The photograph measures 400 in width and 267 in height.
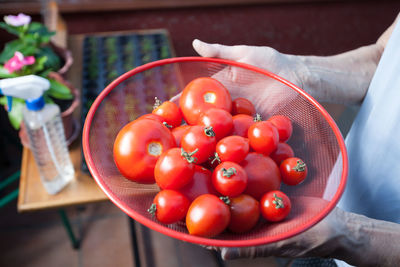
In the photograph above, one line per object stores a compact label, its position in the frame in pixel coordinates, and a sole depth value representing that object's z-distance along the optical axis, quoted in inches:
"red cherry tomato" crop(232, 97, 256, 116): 34.2
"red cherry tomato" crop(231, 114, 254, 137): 31.0
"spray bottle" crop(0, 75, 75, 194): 38.7
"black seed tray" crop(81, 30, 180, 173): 44.9
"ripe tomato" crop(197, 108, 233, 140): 28.7
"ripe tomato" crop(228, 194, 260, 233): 25.8
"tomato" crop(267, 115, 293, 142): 31.2
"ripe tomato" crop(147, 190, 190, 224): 24.8
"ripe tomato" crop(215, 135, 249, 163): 26.7
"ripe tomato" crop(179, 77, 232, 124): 32.3
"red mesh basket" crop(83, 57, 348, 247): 24.2
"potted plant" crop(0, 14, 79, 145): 44.4
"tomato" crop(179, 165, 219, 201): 27.1
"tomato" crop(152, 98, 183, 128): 32.1
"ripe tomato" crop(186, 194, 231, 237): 23.7
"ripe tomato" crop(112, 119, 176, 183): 27.4
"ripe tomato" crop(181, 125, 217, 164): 26.6
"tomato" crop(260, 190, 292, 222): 25.3
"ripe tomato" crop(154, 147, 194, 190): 24.9
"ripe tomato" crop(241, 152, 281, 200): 27.7
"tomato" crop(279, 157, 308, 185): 28.1
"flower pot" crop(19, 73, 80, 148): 47.5
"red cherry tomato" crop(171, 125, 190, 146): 30.5
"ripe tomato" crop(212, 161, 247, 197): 24.8
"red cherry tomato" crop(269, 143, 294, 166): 30.6
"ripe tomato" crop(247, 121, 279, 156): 27.8
